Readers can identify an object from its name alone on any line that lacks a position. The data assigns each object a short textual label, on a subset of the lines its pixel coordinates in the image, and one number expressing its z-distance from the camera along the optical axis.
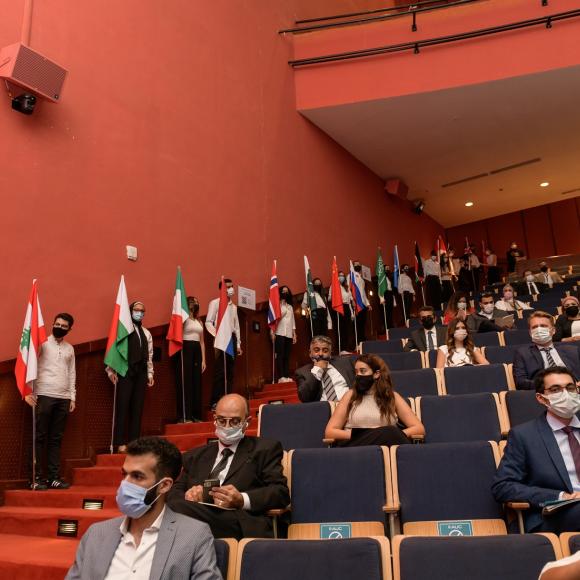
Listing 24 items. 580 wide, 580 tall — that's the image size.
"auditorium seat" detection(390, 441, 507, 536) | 2.35
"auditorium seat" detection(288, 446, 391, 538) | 2.42
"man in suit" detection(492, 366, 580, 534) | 2.12
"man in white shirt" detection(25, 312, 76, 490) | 3.95
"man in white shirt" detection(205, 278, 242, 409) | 5.48
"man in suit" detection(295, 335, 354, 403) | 3.71
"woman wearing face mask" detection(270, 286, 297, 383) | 6.40
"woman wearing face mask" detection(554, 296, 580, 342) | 4.79
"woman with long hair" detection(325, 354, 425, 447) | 2.96
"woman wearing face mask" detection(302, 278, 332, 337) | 6.98
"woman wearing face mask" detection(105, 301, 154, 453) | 4.46
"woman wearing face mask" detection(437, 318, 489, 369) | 4.30
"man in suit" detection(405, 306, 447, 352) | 5.38
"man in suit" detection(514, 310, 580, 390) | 3.71
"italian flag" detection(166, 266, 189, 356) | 5.12
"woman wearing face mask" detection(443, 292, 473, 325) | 5.82
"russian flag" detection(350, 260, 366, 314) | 7.59
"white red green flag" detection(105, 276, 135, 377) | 4.50
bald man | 2.14
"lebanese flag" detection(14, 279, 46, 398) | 3.88
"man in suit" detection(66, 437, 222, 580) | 1.70
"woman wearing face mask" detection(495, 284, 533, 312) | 6.92
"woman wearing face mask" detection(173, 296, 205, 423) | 5.11
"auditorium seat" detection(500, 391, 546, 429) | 3.09
